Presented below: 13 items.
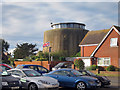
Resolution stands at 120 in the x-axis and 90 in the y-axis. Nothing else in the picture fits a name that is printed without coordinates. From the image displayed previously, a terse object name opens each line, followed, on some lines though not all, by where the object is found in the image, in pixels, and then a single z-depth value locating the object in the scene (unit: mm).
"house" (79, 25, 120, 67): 33062
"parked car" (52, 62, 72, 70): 38256
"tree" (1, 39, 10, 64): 68988
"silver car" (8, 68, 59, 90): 12250
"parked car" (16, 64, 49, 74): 18841
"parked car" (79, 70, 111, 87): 15494
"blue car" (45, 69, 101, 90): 13484
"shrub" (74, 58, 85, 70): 33781
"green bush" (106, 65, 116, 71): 31019
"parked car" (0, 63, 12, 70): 22273
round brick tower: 63656
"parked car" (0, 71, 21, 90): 12084
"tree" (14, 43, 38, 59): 61603
